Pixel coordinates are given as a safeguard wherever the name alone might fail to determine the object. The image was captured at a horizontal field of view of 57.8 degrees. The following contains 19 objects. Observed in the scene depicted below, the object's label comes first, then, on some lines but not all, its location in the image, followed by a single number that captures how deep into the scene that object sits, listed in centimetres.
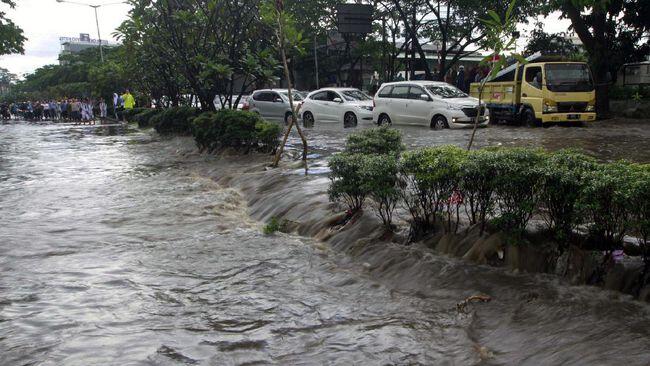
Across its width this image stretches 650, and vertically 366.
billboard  2255
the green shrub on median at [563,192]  425
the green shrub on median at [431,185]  536
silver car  2267
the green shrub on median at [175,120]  1886
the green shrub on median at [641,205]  369
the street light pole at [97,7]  4332
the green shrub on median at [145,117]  2568
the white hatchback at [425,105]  1623
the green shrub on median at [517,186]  459
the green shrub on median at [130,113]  3106
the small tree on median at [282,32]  1019
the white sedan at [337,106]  1942
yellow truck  1595
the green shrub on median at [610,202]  383
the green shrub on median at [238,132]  1227
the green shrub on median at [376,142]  804
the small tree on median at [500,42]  631
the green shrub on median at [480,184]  494
